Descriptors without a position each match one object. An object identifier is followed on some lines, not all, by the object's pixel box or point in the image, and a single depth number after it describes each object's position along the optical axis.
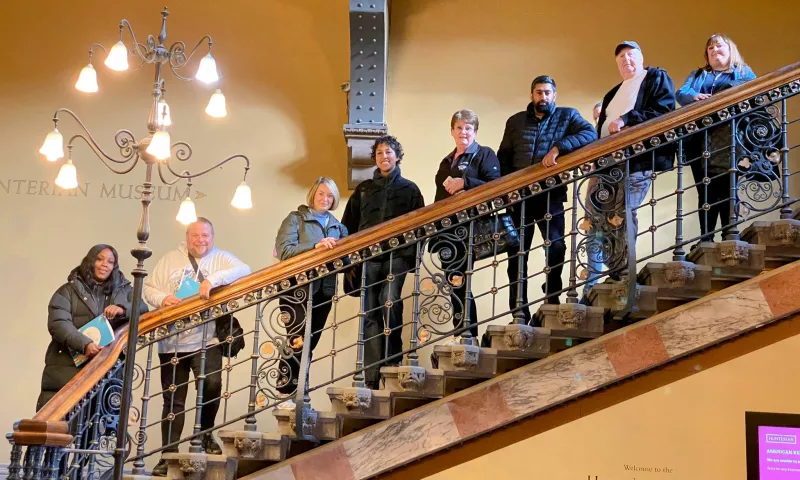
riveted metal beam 6.70
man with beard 4.97
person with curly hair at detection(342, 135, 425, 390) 4.98
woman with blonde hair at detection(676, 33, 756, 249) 4.95
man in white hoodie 5.11
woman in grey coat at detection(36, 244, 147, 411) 5.37
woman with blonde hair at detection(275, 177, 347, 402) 4.99
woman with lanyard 5.05
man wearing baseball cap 4.98
